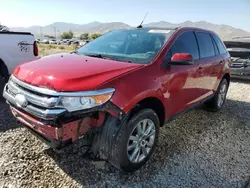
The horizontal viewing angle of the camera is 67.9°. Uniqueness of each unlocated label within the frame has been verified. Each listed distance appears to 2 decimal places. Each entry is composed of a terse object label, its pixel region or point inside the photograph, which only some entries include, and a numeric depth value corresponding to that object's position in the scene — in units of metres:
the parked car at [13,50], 3.79
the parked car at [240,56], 6.57
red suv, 1.81
